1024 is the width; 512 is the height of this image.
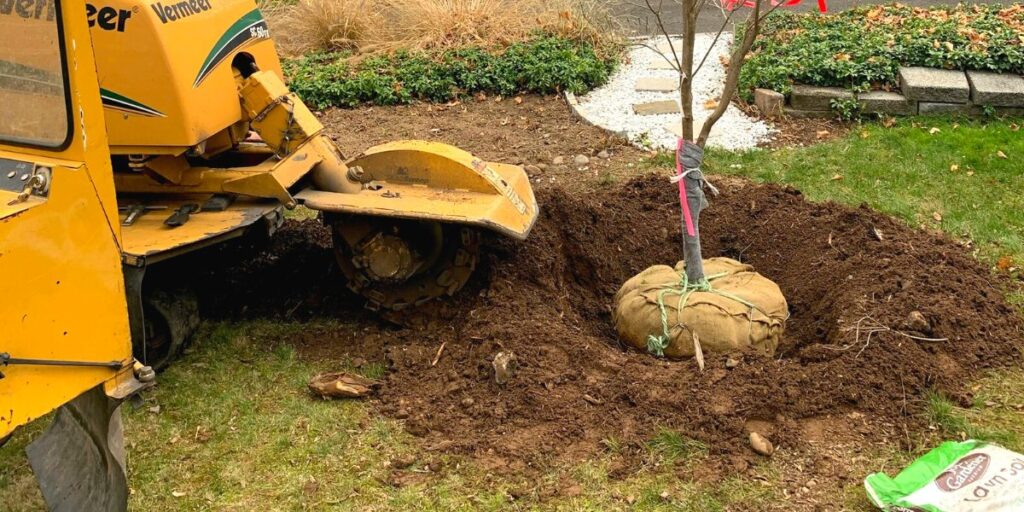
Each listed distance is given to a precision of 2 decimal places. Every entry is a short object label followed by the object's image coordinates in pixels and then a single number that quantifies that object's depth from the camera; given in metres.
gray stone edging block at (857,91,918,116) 7.41
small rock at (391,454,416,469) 3.80
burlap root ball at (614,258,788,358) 4.34
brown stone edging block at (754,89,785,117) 7.55
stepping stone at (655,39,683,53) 9.35
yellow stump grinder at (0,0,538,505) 3.12
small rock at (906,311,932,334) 4.24
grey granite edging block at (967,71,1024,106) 7.30
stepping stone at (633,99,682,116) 7.81
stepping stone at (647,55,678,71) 8.88
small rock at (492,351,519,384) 4.14
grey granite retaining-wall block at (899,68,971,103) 7.35
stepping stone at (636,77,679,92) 8.30
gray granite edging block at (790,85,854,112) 7.46
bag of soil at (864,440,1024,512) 3.19
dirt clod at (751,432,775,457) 3.68
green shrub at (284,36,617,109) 8.38
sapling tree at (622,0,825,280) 4.09
